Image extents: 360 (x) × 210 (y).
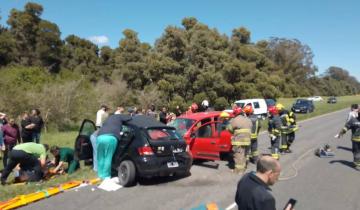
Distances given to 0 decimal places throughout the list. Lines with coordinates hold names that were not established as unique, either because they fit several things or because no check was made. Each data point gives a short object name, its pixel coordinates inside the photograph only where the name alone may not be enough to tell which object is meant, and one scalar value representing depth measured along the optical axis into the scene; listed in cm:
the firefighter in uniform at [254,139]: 1211
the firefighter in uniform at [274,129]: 1310
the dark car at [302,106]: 4519
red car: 1159
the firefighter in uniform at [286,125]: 1395
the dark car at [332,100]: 8081
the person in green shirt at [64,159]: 1109
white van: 3334
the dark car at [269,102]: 3722
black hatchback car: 942
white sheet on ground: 938
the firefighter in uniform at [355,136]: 1091
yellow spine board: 794
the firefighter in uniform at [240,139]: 1050
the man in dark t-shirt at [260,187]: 362
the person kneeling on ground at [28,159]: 975
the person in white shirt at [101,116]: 1302
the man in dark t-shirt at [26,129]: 1337
